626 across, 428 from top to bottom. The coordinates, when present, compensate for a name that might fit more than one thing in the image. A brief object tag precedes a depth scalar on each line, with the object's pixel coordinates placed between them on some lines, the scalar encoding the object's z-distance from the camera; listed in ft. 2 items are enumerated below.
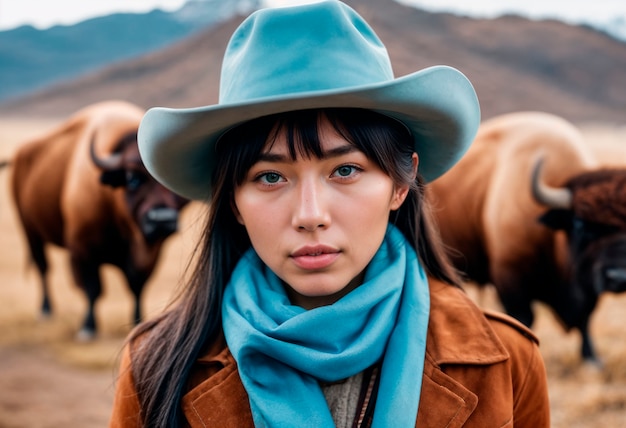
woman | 4.91
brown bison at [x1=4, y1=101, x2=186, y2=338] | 17.85
